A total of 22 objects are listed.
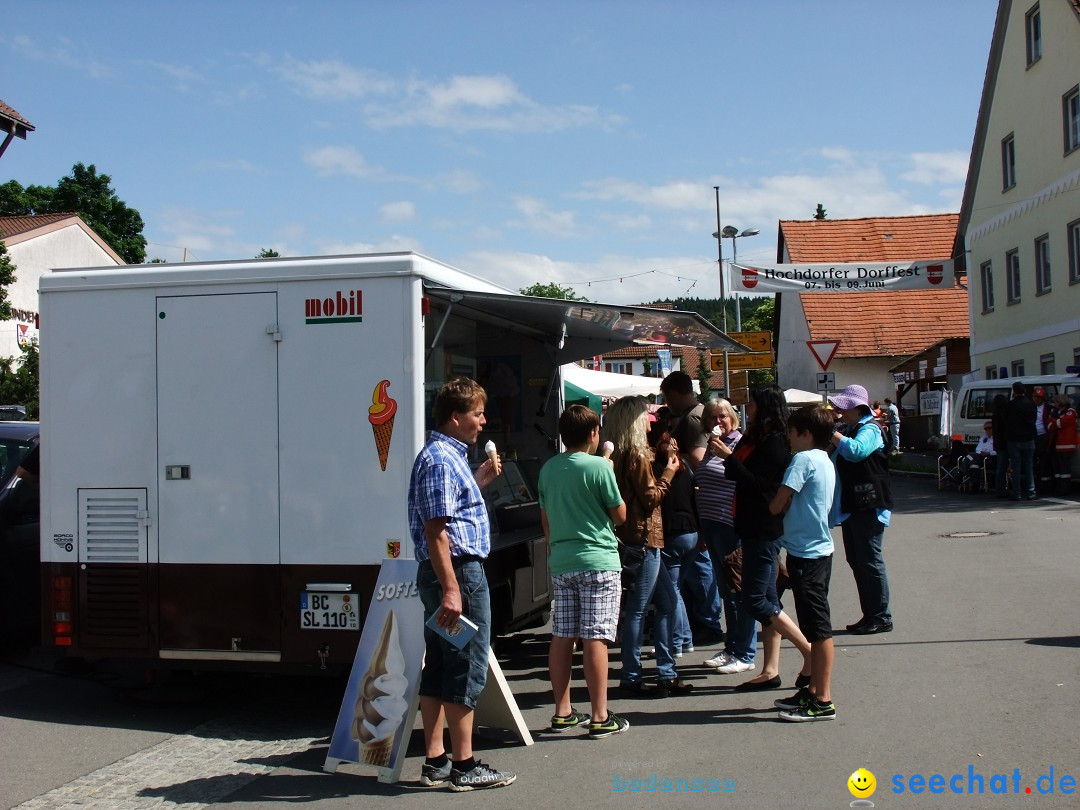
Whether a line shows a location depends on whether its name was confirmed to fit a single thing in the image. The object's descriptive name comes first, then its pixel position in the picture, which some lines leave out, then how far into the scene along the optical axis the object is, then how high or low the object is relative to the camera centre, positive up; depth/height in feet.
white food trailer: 19.45 +0.12
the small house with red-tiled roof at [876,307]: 141.08 +17.77
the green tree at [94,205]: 194.18 +45.51
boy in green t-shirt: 18.38 -1.89
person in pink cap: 25.63 -1.41
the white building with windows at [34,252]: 118.32 +24.90
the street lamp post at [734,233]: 120.06 +23.32
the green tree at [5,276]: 67.67 +11.46
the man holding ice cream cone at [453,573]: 15.64 -1.83
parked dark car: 25.91 -2.17
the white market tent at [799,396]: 99.55 +4.20
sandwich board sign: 16.87 -3.77
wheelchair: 63.00 -2.09
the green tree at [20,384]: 70.49 +4.84
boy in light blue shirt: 18.63 -2.09
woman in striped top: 22.57 -1.75
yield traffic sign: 57.57 +4.84
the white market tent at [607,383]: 48.34 +2.94
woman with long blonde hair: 20.44 -1.64
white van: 67.97 +1.98
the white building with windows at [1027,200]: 81.15 +19.59
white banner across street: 69.05 +10.61
